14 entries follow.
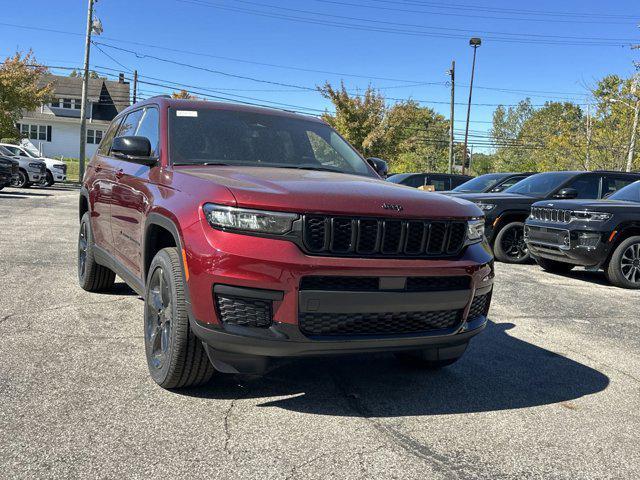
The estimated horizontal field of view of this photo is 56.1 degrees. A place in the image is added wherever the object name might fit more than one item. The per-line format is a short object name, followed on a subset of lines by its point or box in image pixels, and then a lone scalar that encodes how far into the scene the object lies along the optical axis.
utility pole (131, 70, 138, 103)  48.97
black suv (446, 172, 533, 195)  12.99
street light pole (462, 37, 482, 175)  34.66
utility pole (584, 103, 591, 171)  35.91
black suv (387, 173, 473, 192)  16.94
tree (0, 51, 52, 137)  31.12
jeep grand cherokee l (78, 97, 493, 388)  2.91
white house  55.50
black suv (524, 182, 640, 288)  8.02
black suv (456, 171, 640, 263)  10.20
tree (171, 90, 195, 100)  49.32
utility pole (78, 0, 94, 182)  30.95
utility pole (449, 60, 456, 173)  36.78
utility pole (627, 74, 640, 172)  29.34
